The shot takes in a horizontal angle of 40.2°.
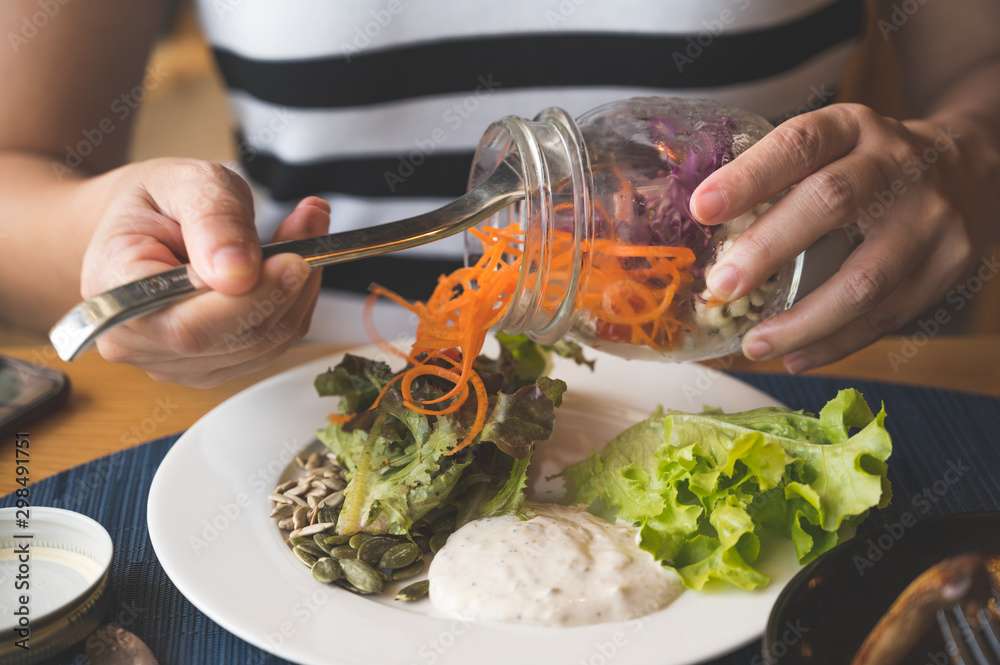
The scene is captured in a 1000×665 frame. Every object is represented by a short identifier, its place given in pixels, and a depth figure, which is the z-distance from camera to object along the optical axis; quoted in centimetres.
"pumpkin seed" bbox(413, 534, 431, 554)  52
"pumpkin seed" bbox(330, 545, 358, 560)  50
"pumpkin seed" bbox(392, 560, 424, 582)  50
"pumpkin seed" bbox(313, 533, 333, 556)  51
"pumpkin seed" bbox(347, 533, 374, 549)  51
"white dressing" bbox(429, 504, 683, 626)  47
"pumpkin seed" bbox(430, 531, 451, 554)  52
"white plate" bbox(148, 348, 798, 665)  46
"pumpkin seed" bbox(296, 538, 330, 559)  51
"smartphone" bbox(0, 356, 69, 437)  61
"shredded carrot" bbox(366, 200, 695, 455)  51
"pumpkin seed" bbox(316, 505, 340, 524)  53
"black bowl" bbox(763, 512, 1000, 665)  43
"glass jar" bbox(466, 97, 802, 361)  50
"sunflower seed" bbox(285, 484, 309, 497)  54
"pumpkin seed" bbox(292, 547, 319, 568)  50
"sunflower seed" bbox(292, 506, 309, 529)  53
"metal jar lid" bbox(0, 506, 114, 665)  46
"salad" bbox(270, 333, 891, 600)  49
